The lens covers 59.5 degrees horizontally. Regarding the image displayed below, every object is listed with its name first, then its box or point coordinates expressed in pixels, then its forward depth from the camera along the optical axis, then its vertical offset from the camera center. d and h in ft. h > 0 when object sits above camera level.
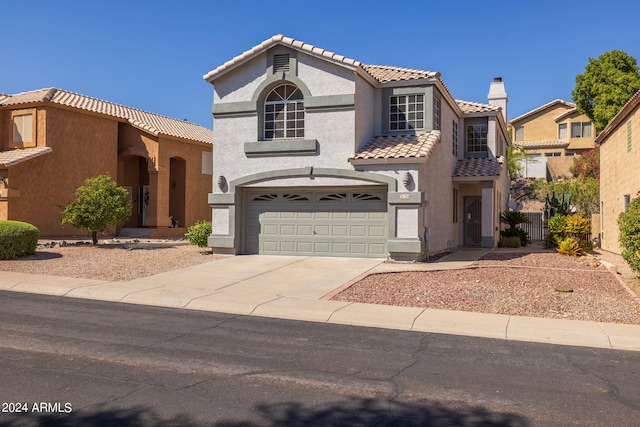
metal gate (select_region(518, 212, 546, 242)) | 112.16 -2.58
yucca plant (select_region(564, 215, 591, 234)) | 70.79 -1.43
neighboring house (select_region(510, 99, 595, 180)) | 154.40 +24.41
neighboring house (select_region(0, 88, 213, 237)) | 79.25 +8.23
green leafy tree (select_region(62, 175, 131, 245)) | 68.28 +0.47
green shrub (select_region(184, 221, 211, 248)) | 65.67 -2.67
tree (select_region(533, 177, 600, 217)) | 117.52 +4.45
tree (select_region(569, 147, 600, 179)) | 134.62 +12.38
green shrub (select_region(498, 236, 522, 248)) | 80.53 -4.05
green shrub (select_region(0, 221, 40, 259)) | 54.75 -2.94
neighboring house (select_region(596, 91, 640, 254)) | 60.29 +5.87
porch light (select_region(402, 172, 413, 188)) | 54.70 +3.34
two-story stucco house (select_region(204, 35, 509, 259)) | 56.29 +5.94
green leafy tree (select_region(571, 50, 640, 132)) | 130.41 +31.34
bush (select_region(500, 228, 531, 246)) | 85.30 -3.03
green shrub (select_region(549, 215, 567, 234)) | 72.56 -1.24
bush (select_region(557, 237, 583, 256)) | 64.03 -3.83
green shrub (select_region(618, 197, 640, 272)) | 40.75 -1.39
